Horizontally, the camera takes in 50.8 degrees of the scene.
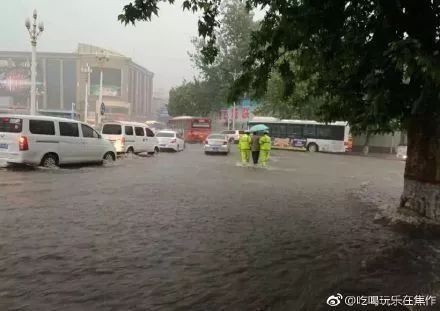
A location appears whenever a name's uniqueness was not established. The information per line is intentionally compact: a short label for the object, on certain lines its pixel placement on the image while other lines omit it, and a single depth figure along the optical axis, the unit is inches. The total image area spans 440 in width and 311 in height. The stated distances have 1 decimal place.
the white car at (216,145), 1208.2
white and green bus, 1541.6
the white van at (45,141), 569.2
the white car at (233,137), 1950.9
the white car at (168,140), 1301.1
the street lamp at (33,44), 947.3
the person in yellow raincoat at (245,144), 838.5
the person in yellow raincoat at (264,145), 820.7
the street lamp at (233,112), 2313.5
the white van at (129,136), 925.8
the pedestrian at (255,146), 835.4
